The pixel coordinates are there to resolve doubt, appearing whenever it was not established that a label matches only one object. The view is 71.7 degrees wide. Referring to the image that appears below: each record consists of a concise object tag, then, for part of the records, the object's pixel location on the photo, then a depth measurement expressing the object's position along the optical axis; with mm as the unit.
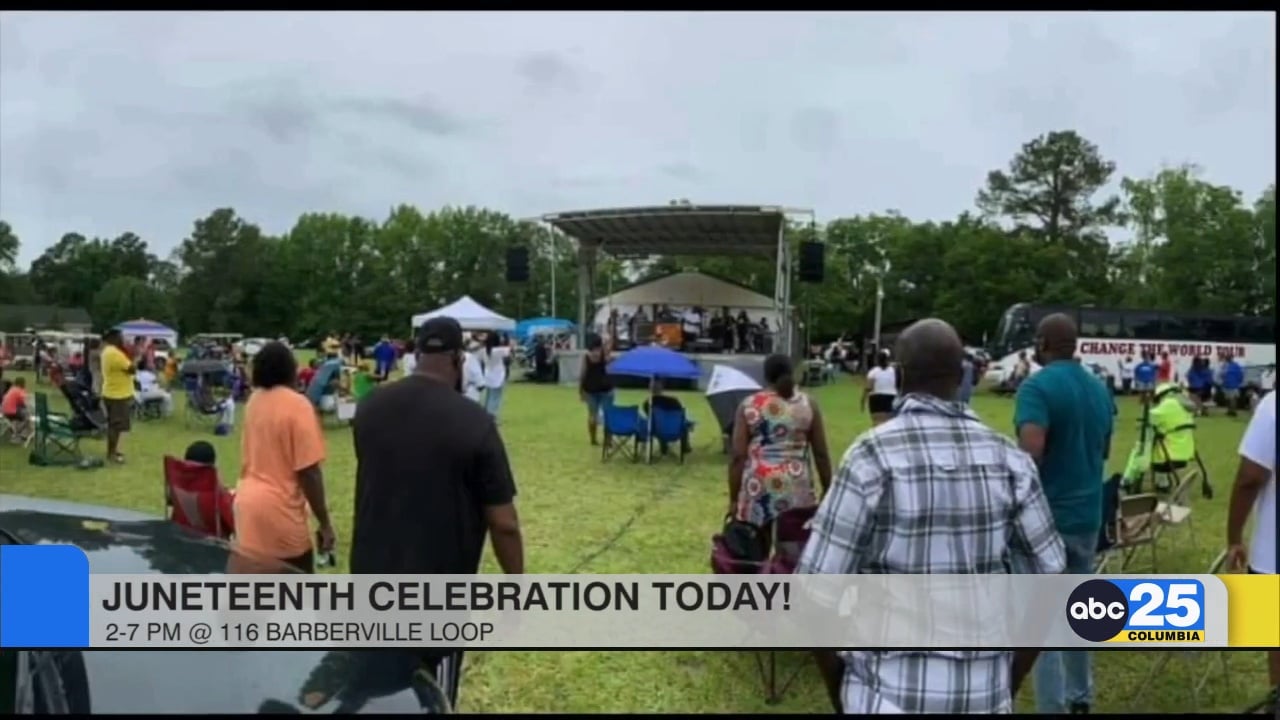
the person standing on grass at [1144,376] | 19922
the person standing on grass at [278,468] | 3279
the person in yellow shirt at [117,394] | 6979
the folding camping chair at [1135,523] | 4949
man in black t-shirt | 2584
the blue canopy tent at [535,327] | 27141
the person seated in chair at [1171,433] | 7992
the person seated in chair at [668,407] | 10852
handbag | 4125
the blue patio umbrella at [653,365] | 11336
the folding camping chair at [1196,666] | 3754
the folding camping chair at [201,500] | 4551
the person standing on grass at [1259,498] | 3135
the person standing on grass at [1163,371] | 18391
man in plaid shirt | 1821
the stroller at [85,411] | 8039
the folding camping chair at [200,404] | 9408
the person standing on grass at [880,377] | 10766
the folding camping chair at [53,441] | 7277
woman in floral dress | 4648
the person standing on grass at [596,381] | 11375
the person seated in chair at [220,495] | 4547
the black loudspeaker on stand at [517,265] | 17047
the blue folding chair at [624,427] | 10758
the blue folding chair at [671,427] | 10758
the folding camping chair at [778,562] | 3930
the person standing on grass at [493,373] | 12281
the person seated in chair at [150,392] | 8966
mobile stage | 20594
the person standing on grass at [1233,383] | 20859
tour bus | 25250
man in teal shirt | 3408
